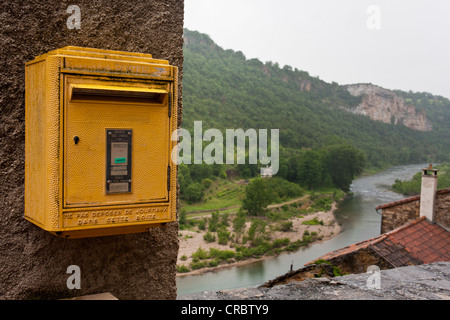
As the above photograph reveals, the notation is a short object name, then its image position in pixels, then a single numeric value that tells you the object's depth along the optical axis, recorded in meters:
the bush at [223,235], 32.50
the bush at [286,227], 35.47
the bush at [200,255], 28.70
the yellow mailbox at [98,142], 1.45
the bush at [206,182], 42.22
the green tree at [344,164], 50.34
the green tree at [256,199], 39.66
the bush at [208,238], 32.78
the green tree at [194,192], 39.34
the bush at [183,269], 26.88
